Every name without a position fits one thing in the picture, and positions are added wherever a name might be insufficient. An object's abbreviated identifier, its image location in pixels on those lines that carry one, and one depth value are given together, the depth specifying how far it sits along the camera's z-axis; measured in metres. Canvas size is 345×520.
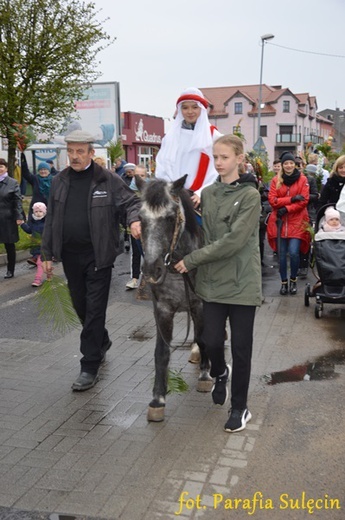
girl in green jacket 4.37
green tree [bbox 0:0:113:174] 19.75
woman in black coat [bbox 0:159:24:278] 10.81
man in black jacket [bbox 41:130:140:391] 5.45
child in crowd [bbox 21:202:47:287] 9.86
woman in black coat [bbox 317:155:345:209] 9.15
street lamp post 37.22
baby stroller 7.73
